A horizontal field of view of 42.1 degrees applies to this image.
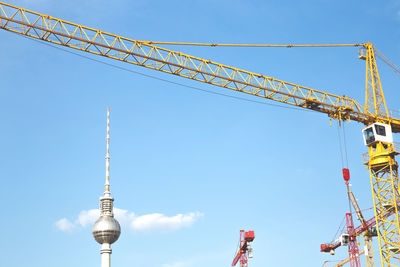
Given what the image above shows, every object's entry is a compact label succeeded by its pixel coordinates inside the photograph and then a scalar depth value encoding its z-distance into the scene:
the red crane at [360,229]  114.81
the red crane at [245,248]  113.38
